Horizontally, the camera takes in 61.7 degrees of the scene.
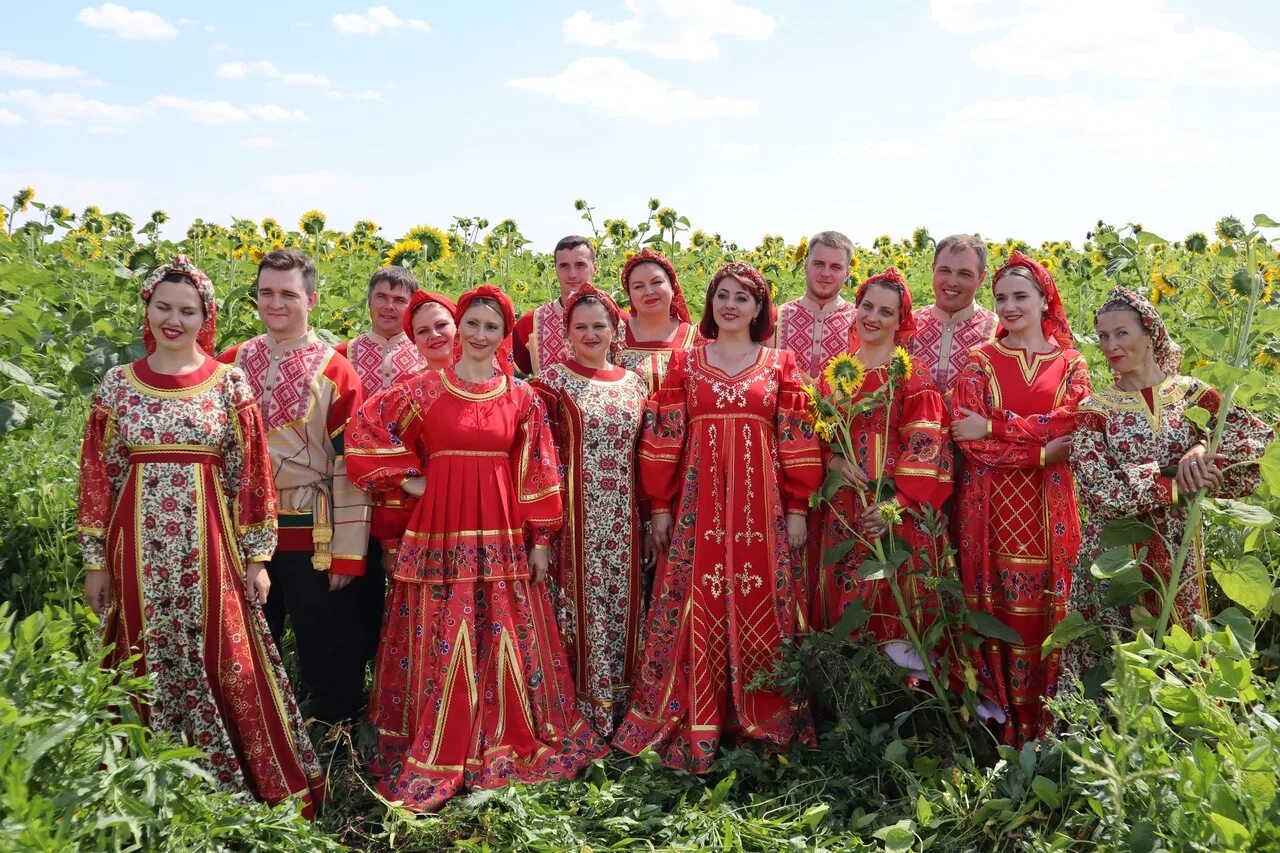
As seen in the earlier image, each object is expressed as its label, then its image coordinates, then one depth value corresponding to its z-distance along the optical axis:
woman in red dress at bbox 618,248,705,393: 4.77
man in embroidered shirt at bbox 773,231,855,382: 5.03
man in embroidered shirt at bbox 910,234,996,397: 4.75
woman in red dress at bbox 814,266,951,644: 4.24
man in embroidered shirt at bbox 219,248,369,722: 4.20
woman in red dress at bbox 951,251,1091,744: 4.21
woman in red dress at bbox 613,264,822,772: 4.37
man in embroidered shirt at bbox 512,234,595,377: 5.32
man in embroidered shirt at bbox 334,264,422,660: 4.70
